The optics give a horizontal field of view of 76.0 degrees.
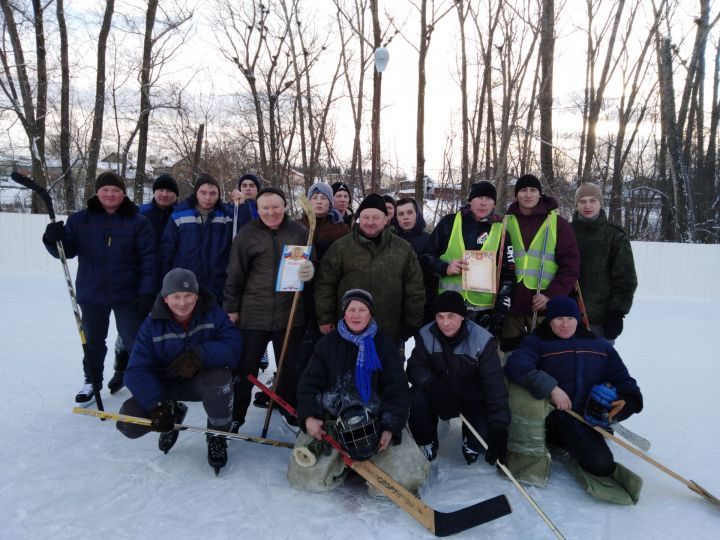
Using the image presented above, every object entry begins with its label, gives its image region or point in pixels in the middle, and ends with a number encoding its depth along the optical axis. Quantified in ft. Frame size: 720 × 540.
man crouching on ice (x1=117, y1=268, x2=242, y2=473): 8.79
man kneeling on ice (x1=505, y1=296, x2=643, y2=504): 8.63
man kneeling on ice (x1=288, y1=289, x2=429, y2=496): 8.20
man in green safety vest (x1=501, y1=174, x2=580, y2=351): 10.61
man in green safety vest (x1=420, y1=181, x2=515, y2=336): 10.66
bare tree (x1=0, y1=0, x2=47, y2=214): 40.45
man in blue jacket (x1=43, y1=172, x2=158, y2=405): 11.34
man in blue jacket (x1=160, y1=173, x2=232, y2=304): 11.55
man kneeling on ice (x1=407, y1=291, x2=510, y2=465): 9.11
